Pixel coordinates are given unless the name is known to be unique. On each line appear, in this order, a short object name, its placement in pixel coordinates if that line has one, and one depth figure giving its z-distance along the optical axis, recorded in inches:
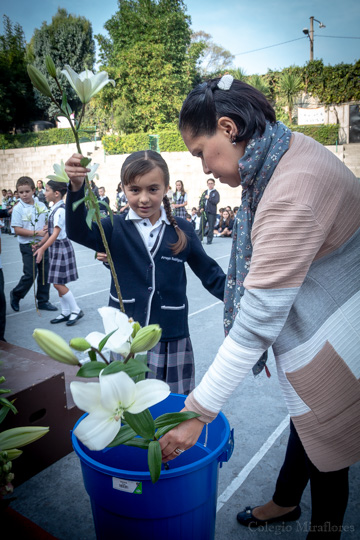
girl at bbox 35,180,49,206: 638.3
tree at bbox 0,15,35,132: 1219.9
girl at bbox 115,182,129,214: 478.8
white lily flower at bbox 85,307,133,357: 32.5
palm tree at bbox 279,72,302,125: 795.4
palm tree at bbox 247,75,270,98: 784.9
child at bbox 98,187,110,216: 570.3
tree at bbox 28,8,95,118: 1391.5
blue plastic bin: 38.4
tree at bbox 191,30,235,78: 1528.1
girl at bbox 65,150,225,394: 77.4
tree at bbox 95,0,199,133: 1041.5
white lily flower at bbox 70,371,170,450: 30.3
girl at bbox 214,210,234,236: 511.1
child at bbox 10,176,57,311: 208.8
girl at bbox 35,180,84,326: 190.9
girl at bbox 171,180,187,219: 468.7
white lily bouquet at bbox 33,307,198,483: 30.8
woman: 40.5
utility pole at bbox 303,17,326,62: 1005.2
